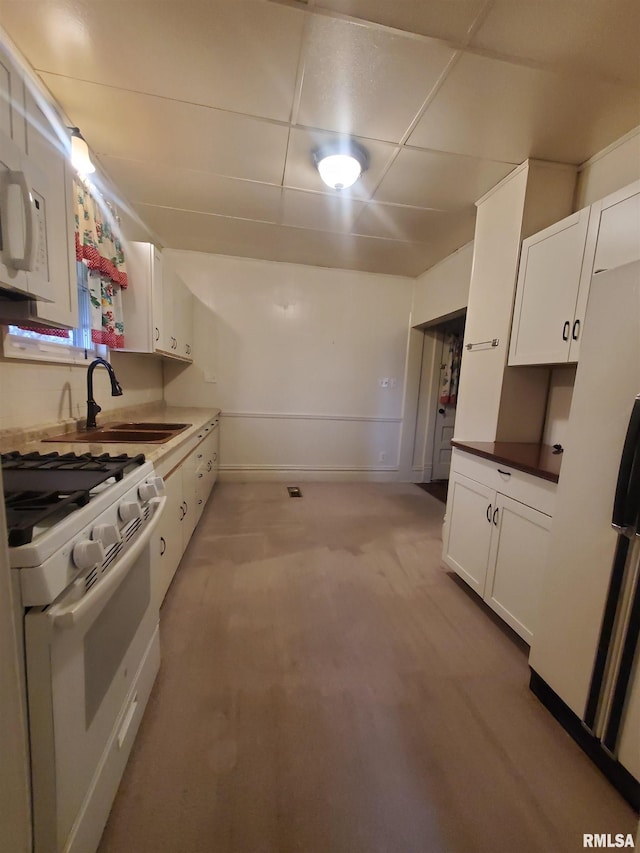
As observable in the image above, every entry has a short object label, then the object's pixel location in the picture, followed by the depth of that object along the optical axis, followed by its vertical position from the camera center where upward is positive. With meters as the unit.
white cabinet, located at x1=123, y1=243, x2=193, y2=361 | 2.46 +0.59
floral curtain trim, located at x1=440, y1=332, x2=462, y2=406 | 4.36 +0.40
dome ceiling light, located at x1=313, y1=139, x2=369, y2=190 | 1.97 +1.40
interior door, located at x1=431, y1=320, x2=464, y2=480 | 4.41 -0.49
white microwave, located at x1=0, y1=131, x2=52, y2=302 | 0.93 +0.43
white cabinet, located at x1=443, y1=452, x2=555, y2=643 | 1.55 -0.75
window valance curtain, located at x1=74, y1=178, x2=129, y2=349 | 1.86 +0.70
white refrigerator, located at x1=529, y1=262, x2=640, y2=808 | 1.04 -0.51
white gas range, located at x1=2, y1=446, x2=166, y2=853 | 0.66 -0.59
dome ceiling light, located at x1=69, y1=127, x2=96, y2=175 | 1.82 +1.23
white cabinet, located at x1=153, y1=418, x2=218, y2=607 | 1.74 -0.82
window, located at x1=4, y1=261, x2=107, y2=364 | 1.49 +0.16
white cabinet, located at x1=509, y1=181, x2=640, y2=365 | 1.53 +0.71
